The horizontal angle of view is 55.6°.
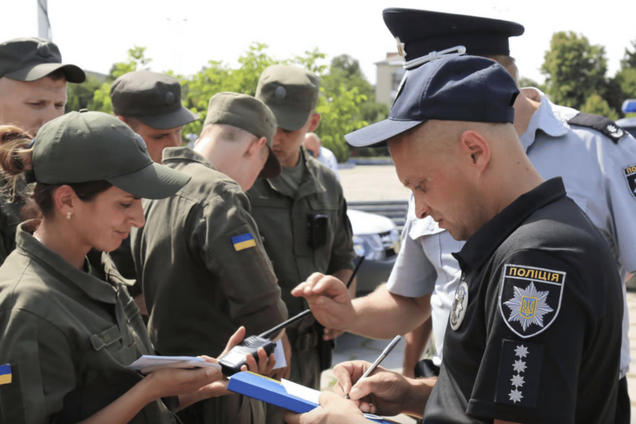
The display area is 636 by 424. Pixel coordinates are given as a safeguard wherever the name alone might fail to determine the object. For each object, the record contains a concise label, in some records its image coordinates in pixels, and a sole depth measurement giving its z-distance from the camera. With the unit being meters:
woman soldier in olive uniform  1.68
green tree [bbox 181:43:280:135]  11.52
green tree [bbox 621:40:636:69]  46.62
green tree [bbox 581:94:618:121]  38.46
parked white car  6.32
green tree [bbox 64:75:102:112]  32.87
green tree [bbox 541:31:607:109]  44.16
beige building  81.25
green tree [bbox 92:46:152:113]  10.30
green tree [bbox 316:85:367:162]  12.88
